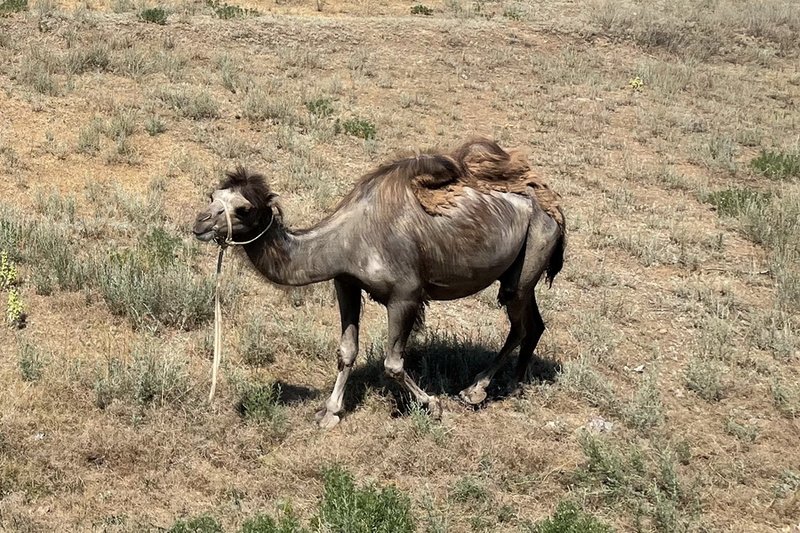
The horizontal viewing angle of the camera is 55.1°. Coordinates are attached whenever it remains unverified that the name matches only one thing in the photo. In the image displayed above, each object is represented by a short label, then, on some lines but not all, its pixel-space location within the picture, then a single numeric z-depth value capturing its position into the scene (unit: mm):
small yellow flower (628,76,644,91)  19531
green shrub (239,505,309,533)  4516
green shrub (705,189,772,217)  11992
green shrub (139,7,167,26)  17984
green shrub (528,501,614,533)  4609
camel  5492
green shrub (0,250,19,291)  7750
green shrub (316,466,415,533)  4594
